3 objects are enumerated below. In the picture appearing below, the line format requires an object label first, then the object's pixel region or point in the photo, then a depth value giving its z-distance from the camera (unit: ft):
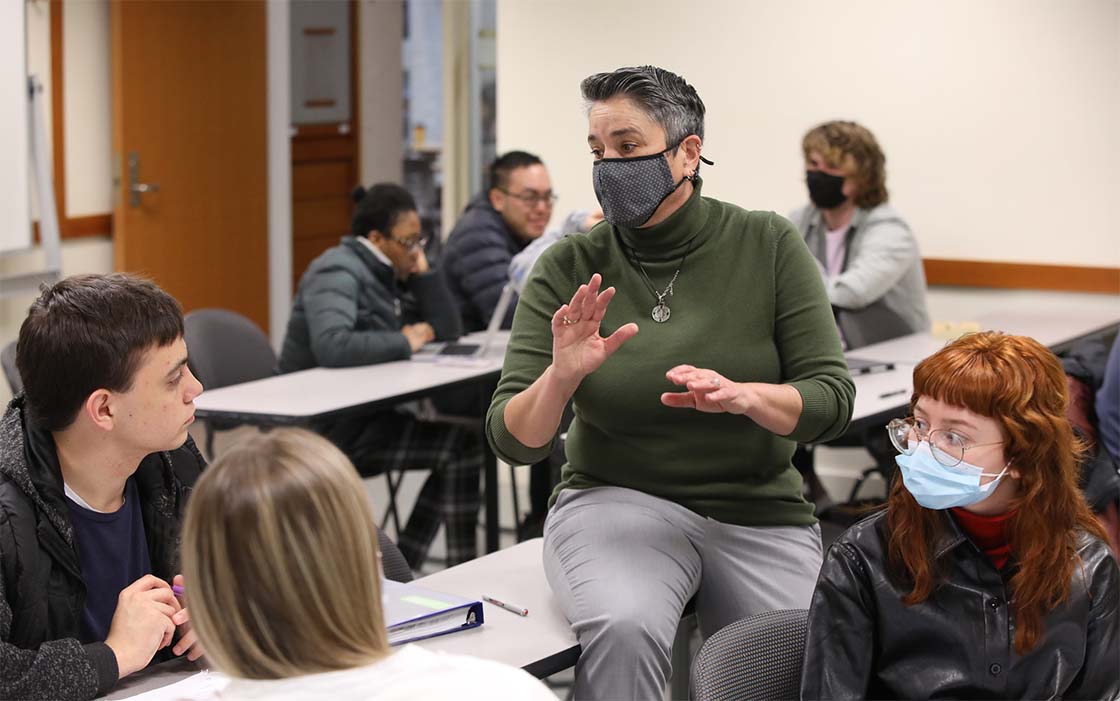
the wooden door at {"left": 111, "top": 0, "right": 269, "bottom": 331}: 18.94
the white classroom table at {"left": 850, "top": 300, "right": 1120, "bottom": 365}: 13.67
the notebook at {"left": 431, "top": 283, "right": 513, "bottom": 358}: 13.21
